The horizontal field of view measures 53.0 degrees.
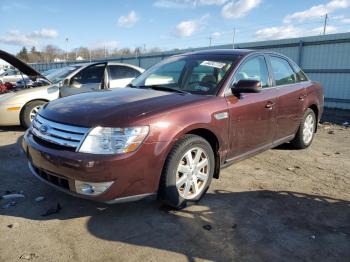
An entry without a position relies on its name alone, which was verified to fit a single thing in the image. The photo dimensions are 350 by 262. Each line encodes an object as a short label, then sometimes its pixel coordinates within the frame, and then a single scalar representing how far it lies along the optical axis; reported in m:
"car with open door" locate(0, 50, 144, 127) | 7.10
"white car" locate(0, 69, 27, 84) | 17.49
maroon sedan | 3.05
